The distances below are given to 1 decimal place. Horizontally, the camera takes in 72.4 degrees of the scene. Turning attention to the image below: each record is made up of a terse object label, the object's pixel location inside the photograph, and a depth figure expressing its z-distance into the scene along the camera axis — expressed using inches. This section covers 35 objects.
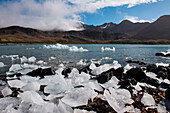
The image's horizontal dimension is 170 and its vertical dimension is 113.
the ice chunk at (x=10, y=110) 80.7
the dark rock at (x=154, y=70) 248.1
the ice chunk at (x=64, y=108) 82.0
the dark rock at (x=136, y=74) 194.9
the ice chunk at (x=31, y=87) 129.6
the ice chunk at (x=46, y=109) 79.1
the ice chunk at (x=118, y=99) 95.1
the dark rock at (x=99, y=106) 93.3
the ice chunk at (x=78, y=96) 91.9
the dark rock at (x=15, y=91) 116.4
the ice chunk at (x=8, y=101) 93.5
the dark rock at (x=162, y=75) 196.5
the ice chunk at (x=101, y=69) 219.3
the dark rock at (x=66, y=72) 231.8
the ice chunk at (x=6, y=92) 118.9
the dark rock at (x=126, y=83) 146.6
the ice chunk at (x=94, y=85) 135.8
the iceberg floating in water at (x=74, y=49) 1086.2
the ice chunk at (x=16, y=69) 244.6
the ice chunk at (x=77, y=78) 157.5
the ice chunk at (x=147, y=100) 107.0
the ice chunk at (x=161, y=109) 96.3
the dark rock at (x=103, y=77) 159.5
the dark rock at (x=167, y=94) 113.9
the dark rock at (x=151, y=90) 135.6
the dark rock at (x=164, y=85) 158.0
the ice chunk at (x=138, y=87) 142.0
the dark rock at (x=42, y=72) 223.9
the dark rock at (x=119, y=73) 193.5
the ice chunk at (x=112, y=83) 145.6
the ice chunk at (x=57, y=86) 117.3
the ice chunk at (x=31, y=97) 91.9
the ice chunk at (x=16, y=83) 143.7
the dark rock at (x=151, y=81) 160.7
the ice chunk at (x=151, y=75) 195.2
